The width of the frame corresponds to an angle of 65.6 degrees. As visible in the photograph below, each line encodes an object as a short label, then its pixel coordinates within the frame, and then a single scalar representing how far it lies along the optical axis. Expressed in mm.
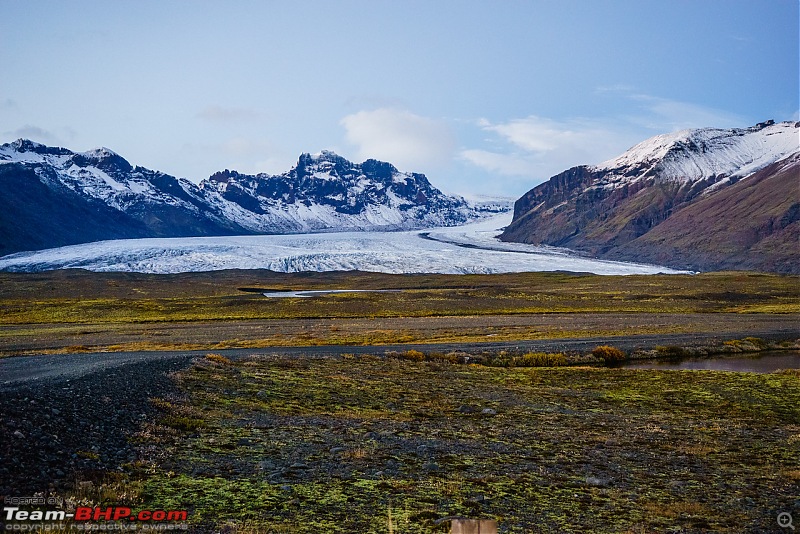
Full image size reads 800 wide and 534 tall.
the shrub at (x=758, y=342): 51650
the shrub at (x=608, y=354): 44844
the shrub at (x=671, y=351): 47388
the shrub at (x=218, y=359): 32784
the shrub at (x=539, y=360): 41719
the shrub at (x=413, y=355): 41809
